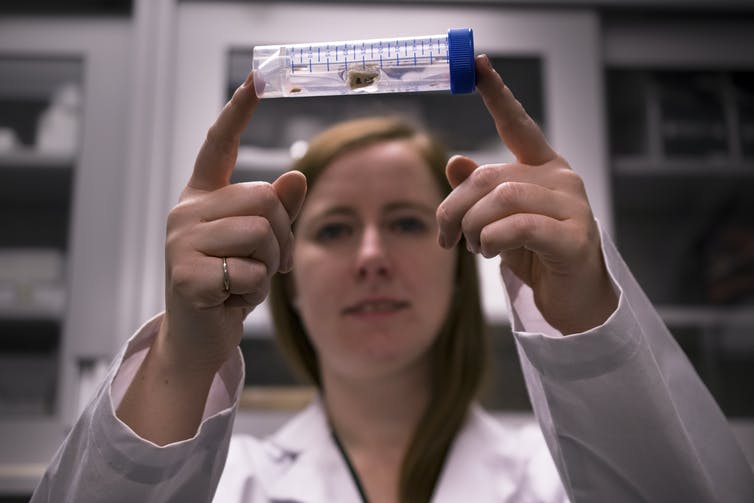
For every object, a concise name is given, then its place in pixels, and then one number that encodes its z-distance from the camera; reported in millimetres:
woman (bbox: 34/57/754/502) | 604
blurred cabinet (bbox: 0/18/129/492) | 1457
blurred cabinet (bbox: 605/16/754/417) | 1624
